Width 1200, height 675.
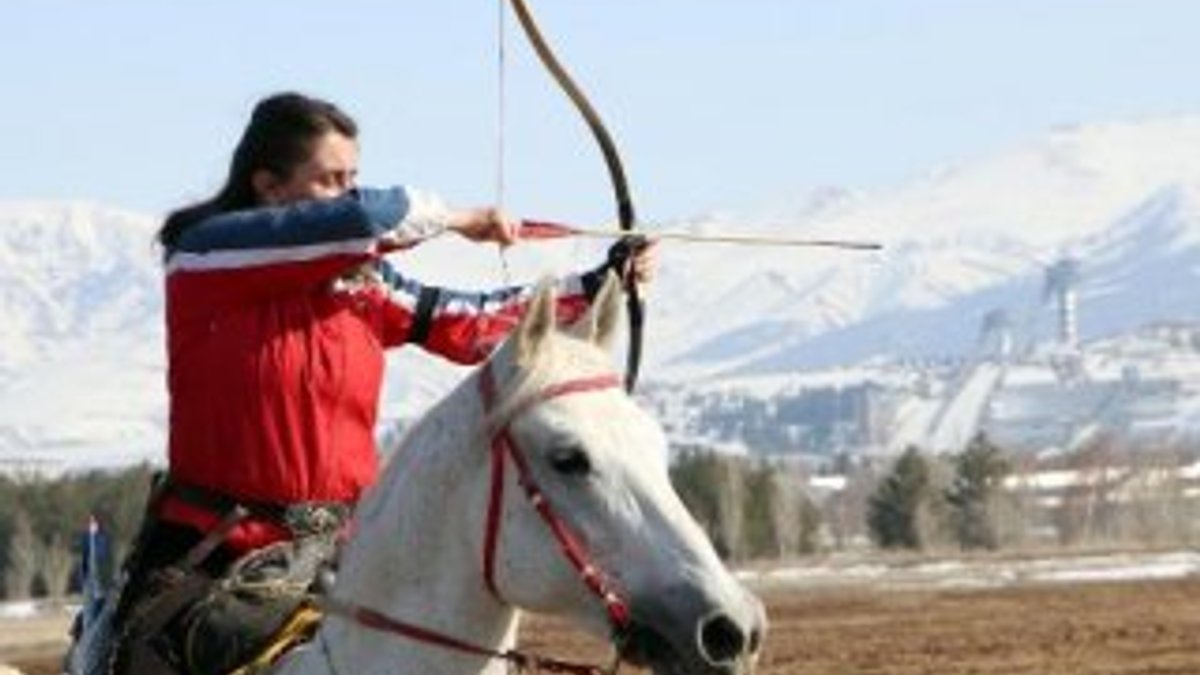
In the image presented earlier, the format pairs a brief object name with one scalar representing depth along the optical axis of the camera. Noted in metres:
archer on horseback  16.69
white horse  14.20
